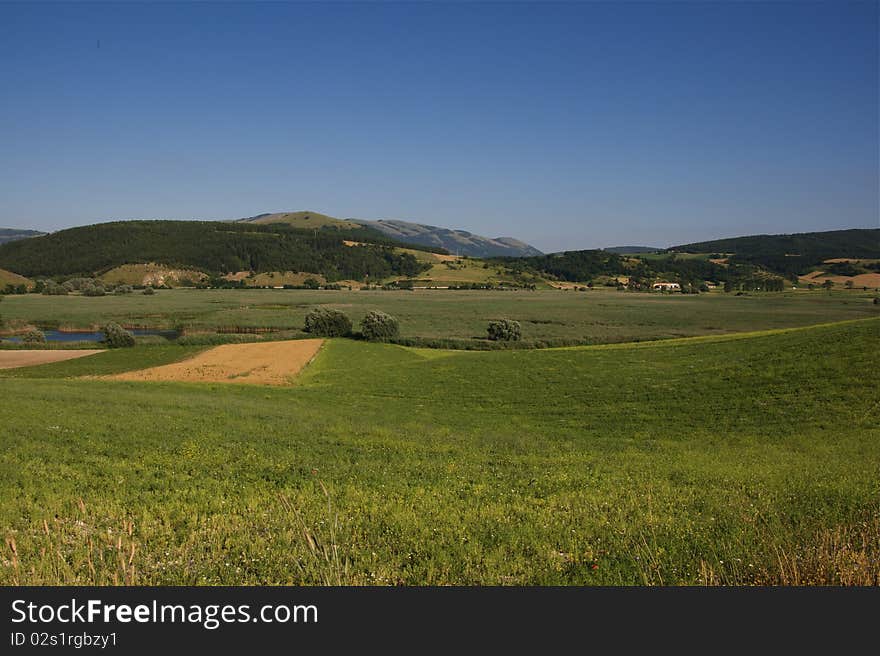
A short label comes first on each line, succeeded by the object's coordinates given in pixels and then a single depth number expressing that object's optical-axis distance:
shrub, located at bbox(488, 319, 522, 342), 70.94
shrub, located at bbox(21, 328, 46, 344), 68.88
